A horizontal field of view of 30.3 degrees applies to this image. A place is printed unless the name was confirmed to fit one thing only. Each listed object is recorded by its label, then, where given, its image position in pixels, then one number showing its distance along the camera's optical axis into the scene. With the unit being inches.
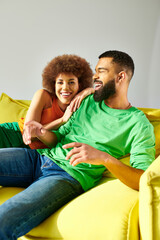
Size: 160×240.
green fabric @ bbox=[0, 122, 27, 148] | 74.4
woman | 70.6
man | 46.6
